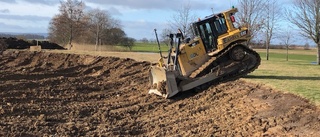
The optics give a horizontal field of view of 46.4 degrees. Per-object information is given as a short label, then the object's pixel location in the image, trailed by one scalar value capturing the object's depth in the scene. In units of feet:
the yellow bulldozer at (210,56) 43.96
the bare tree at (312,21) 88.53
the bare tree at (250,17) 104.47
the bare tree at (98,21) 175.11
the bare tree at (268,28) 111.65
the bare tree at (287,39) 123.65
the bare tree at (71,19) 154.71
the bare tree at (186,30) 109.86
